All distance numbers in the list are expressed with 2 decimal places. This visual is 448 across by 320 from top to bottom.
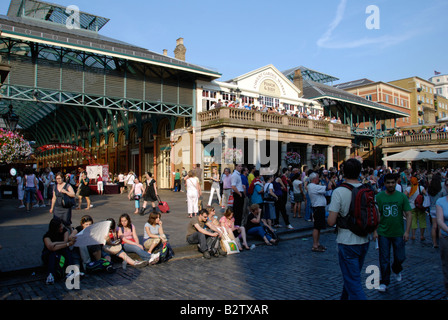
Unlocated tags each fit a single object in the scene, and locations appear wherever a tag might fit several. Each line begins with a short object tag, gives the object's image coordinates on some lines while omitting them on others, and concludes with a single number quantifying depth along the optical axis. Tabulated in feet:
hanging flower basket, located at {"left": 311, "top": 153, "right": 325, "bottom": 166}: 96.16
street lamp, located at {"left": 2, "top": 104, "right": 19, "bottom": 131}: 55.01
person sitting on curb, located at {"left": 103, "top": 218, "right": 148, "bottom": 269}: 22.11
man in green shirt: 16.97
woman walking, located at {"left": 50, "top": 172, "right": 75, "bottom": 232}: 27.71
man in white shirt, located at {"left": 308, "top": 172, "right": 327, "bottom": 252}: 26.50
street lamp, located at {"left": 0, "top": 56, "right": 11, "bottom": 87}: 28.96
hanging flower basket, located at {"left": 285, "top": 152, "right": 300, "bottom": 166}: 87.56
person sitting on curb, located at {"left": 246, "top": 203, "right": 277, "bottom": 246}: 29.40
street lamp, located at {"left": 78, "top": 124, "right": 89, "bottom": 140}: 69.39
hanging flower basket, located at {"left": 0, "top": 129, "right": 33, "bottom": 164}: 55.83
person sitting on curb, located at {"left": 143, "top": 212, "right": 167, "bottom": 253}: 23.85
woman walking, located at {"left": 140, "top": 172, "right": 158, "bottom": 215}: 42.58
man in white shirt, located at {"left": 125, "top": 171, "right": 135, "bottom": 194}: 65.92
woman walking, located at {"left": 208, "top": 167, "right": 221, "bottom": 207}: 49.60
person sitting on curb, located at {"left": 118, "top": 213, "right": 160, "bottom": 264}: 22.77
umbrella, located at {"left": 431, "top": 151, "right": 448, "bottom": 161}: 76.33
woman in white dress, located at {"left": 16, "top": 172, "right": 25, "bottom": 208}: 49.73
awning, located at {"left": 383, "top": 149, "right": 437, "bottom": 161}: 75.82
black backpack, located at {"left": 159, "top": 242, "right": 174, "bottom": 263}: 23.13
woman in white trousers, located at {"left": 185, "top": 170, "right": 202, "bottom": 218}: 40.37
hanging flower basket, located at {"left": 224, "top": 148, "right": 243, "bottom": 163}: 73.05
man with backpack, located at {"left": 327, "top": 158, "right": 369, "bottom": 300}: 12.50
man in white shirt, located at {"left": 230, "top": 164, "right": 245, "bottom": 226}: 31.14
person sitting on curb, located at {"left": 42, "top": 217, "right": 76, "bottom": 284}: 19.30
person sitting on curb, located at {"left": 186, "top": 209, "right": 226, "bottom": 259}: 25.29
